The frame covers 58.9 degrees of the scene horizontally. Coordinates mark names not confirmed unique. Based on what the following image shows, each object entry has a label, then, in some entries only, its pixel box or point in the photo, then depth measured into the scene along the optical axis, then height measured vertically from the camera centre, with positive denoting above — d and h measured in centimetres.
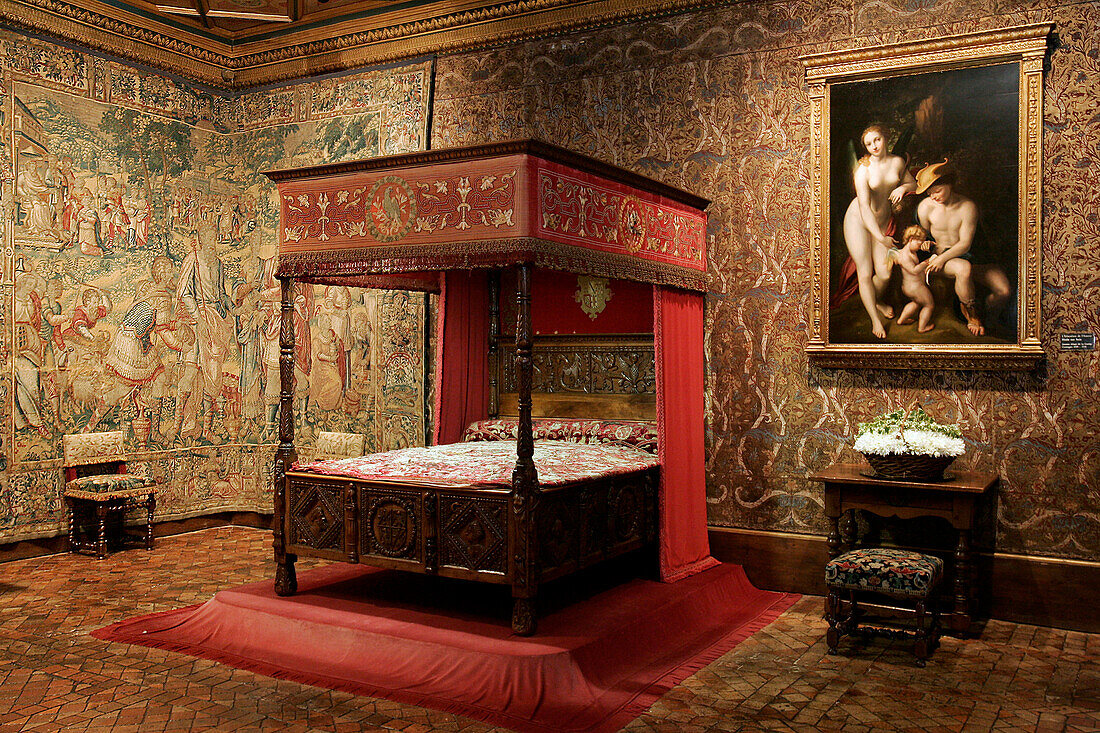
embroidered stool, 528 -124
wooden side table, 566 -86
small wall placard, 598 +11
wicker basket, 578 -64
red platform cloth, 471 -154
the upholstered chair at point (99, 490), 776 -104
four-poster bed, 512 -22
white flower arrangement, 577 -47
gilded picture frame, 611 +103
